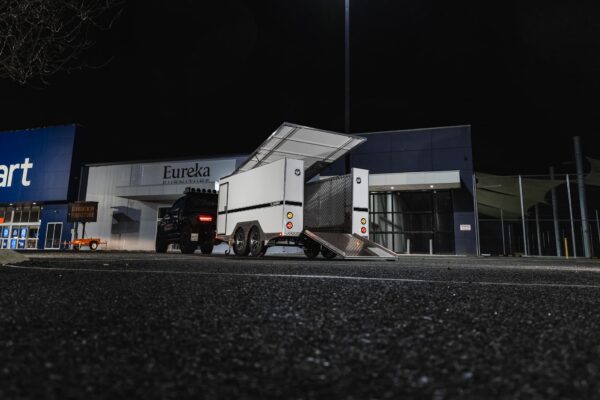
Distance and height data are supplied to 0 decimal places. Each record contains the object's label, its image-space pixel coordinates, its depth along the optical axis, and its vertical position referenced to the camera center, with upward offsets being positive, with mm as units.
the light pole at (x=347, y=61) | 15391 +7599
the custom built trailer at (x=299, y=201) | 10430 +1570
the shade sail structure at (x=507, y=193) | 19844 +3490
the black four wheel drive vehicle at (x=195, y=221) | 14922 +1257
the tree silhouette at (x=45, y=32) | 6949 +3965
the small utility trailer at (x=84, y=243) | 26844 +611
